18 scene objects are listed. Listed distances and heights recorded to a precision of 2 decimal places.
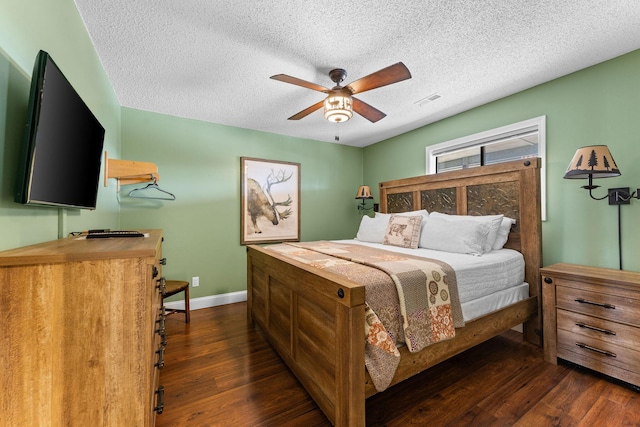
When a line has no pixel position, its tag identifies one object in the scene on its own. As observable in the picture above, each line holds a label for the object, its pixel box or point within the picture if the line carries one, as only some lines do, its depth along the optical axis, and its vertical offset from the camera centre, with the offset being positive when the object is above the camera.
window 2.62 +0.78
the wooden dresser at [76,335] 0.84 -0.40
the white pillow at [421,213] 3.15 +0.02
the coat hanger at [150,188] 3.03 +0.28
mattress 1.90 -0.50
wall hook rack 2.33 +0.44
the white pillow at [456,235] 2.39 -0.20
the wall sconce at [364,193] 4.26 +0.35
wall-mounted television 0.95 +0.31
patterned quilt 1.36 -0.52
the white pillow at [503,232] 2.59 -0.17
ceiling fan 1.82 +0.96
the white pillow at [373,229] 3.21 -0.18
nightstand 1.77 -0.76
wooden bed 1.28 -0.59
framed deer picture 3.72 +0.21
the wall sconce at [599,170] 1.93 +0.32
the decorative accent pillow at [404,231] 2.79 -0.18
